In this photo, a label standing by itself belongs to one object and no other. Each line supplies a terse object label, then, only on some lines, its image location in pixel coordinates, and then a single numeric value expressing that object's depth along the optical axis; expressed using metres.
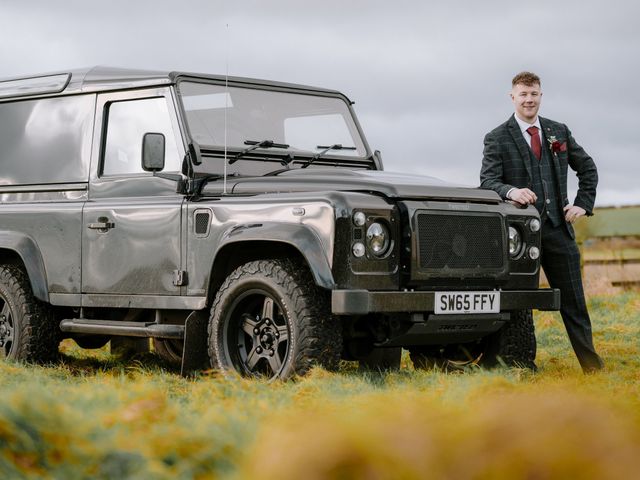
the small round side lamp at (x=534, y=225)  11.07
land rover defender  9.63
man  11.91
